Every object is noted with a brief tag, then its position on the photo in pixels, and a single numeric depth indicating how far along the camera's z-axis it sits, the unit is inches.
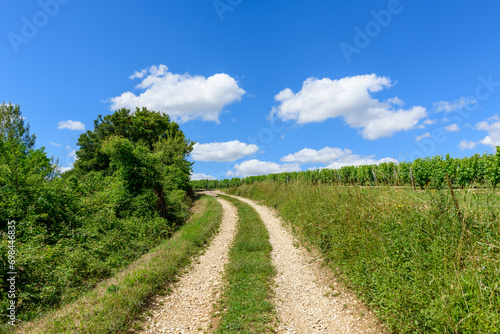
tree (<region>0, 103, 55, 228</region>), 346.0
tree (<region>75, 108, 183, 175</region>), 1272.1
